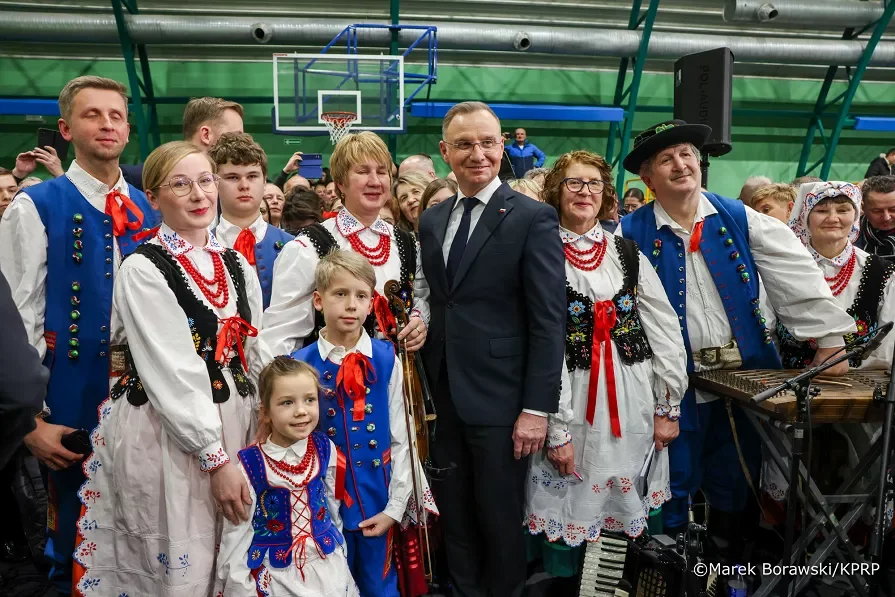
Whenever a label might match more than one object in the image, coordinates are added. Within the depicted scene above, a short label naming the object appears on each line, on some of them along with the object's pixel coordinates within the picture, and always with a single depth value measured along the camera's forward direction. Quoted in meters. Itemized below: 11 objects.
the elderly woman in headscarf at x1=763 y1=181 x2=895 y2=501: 2.97
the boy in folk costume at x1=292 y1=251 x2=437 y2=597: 2.35
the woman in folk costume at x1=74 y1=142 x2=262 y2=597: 2.07
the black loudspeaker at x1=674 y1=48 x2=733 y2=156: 4.34
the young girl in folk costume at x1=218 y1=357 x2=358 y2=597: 2.15
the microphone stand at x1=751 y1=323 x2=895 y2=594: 2.17
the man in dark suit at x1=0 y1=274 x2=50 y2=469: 1.44
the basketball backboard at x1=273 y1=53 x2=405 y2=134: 8.22
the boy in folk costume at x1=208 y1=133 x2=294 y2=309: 2.82
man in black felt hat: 2.83
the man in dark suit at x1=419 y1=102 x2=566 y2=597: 2.43
